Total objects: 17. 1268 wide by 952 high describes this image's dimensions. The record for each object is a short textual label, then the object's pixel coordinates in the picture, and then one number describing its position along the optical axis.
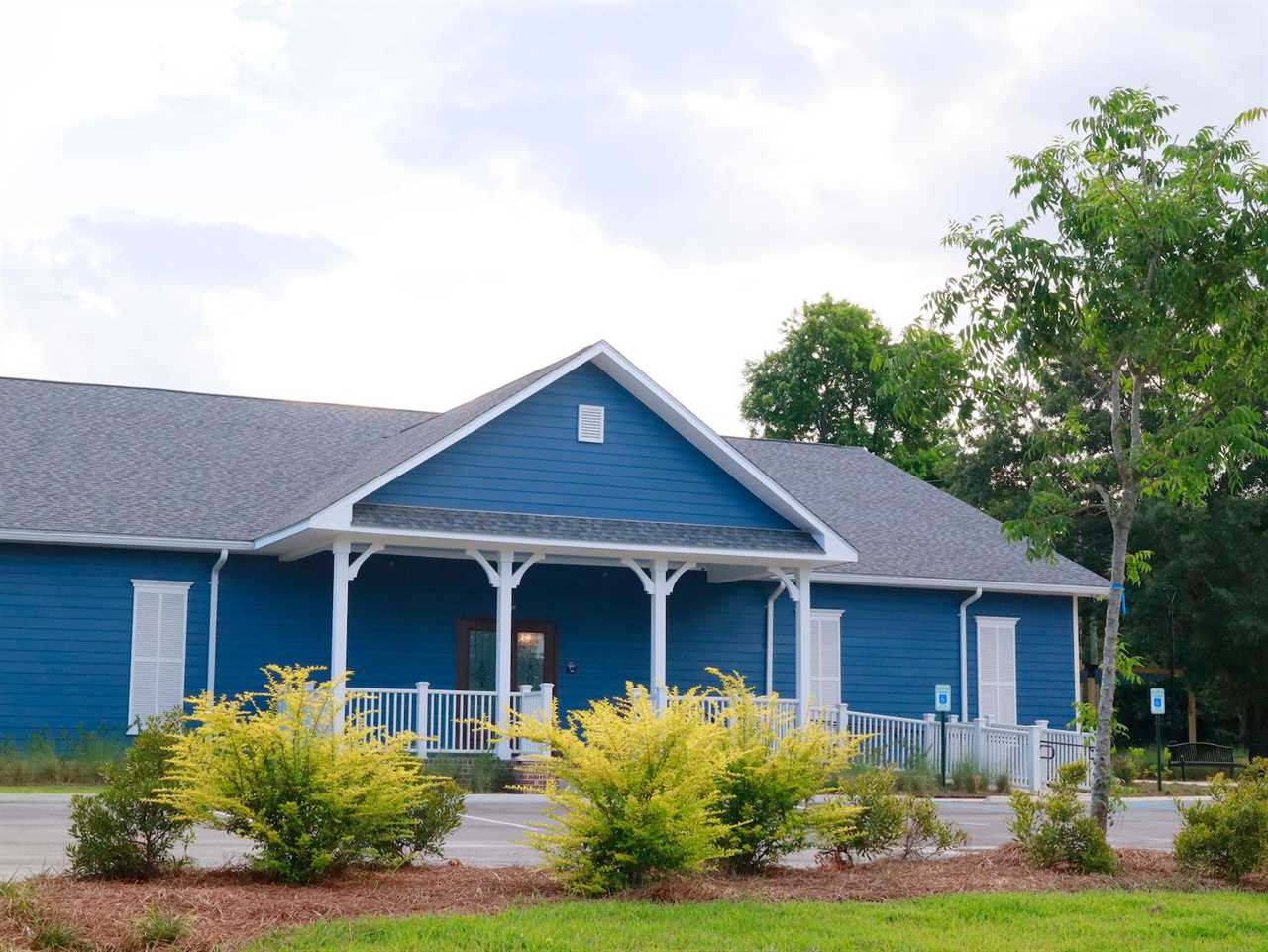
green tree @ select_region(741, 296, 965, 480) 52.22
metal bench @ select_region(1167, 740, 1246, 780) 30.31
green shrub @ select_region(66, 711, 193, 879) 9.84
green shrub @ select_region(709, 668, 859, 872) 10.90
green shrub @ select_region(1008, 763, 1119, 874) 11.33
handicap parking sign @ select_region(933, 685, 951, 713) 25.17
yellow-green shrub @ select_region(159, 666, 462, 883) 9.84
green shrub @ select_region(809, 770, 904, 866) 11.35
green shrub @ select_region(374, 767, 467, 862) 10.65
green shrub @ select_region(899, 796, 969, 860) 11.84
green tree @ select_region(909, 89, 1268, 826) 12.48
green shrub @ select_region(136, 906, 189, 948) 8.02
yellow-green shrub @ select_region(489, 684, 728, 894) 9.76
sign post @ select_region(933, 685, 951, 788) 25.16
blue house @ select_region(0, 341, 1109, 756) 22.12
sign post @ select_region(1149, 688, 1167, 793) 25.39
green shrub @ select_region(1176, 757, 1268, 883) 11.17
